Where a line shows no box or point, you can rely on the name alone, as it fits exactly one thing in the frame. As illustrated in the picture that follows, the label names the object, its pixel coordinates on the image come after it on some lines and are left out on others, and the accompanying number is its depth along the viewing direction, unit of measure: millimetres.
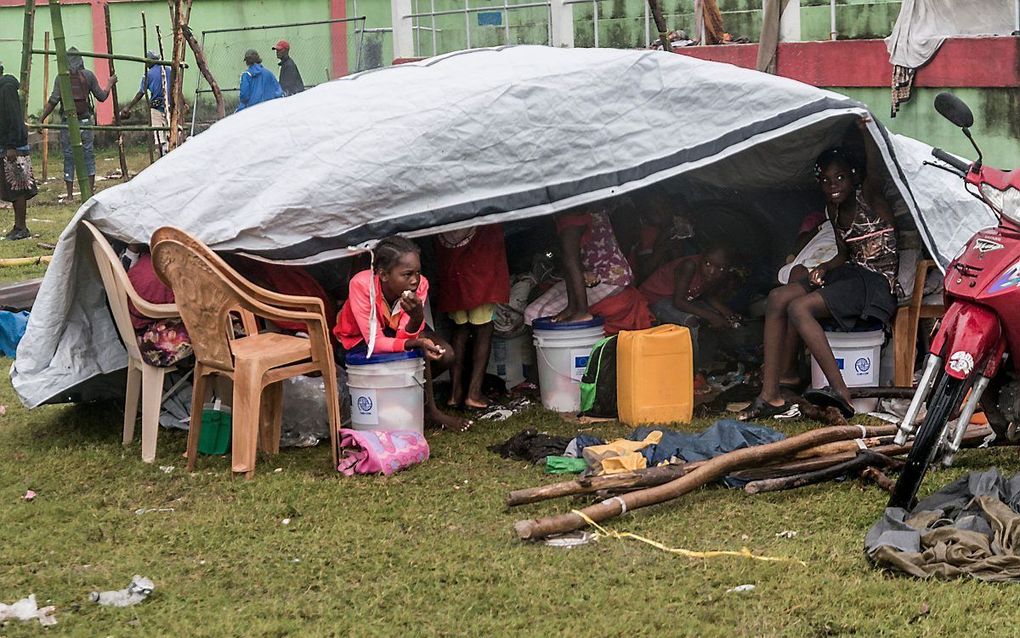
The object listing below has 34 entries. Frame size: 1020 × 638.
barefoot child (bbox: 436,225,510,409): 6688
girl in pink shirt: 5910
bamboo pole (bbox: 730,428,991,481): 5039
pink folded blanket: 5559
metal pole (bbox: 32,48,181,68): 11602
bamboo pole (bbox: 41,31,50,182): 19222
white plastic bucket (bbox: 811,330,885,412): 6320
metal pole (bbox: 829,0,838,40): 13703
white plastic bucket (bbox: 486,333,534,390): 7172
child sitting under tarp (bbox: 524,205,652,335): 6746
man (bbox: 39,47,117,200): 17655
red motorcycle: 4254
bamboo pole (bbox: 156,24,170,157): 18281
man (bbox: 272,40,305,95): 18891
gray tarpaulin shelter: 5898
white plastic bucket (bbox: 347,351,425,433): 5926
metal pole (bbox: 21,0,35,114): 13305
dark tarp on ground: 3979
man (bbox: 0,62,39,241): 13836
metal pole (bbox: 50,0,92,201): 10109
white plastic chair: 5894
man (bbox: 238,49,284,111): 17594
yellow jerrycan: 6254
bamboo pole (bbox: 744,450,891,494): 4957
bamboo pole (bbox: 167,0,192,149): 12258
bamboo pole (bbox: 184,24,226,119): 14355
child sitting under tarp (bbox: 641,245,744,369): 7102
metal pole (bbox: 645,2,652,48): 16391
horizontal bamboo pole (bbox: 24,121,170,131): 11740
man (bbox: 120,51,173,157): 18859
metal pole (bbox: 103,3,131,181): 17031
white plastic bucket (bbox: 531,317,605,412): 6625
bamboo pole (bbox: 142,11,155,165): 17969
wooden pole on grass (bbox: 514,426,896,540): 4533
